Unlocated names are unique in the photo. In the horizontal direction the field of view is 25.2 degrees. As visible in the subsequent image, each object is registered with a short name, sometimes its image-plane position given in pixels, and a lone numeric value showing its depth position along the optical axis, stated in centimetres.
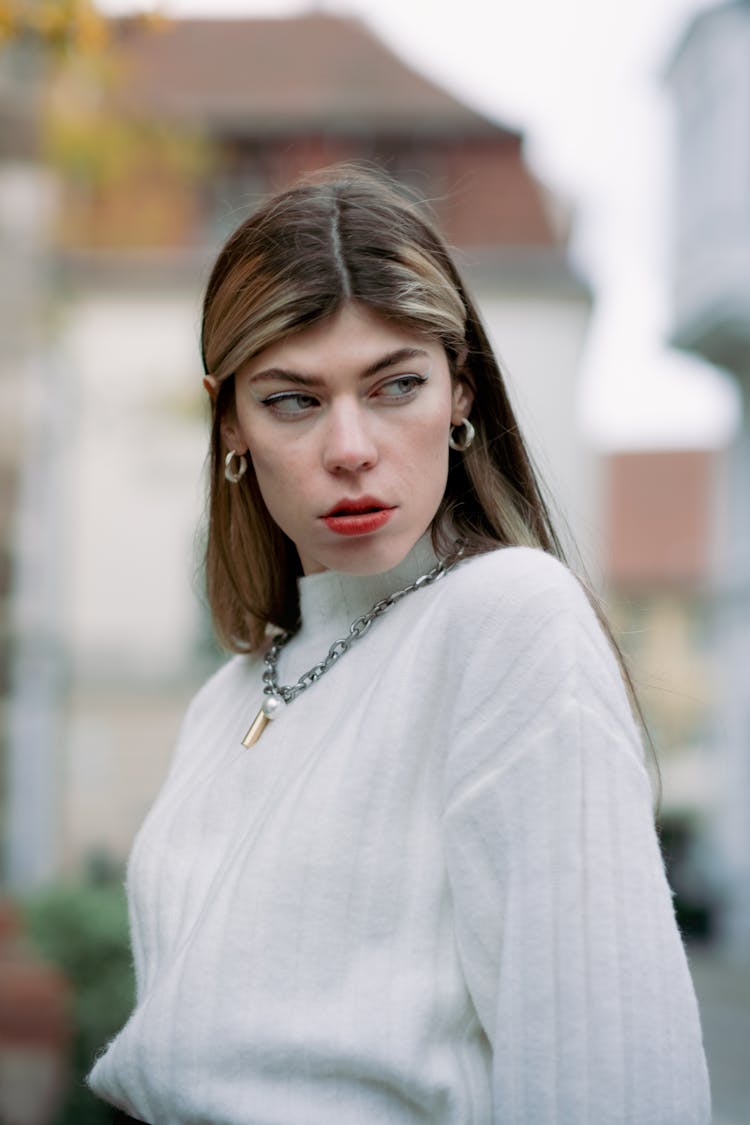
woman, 144
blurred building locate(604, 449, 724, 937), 3173
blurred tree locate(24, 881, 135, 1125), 537
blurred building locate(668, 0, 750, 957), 1698
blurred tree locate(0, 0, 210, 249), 405
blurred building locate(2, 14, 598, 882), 2077
